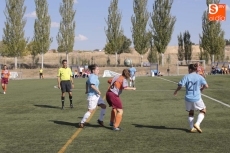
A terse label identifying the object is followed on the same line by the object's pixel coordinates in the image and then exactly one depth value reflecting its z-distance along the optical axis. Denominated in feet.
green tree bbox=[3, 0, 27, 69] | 231.91
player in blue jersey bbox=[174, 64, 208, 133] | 31.68
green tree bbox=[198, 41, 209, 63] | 237.25
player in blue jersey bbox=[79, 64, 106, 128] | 34.45
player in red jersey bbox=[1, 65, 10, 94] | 84.12
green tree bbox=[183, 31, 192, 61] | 262.39
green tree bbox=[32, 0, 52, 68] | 237.25
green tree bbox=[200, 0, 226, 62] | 224.74
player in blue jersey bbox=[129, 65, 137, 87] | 90.53
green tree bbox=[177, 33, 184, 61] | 265.54
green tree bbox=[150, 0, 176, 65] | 230.48
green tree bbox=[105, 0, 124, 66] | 246.06
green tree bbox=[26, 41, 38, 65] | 239.30
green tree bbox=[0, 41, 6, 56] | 238.70
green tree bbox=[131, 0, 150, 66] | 240.73
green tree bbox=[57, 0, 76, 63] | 238.89
